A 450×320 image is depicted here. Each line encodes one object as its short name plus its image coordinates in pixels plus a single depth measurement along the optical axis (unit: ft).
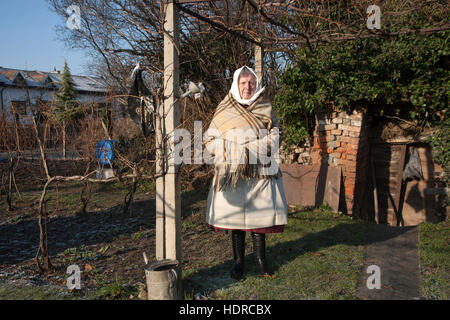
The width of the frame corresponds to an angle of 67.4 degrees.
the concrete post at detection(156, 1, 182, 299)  9.50
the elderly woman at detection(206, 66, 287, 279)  10.61
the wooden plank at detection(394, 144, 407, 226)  21.30
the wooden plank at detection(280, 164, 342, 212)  19.88
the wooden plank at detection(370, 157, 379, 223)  22.59
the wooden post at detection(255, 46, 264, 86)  16.33
